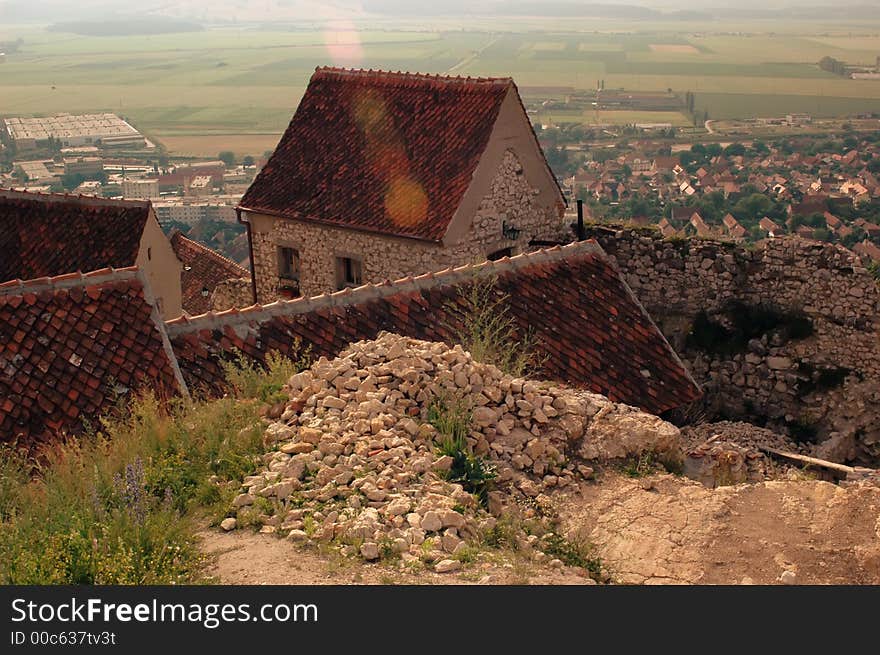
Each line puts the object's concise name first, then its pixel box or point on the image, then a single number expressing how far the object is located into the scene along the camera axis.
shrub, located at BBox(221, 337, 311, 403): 9.04
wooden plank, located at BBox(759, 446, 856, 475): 11.14
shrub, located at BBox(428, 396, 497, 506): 7.79
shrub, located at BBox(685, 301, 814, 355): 15.12
